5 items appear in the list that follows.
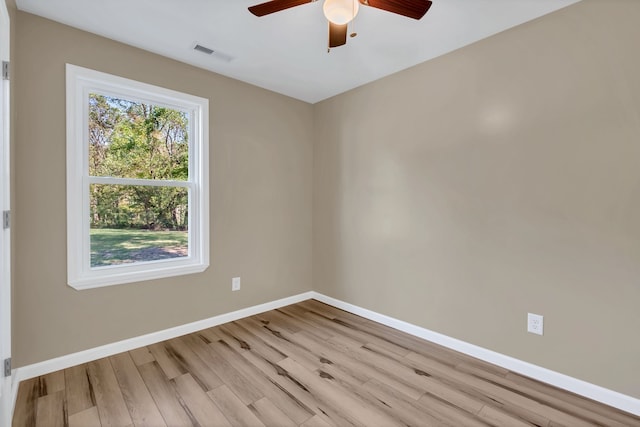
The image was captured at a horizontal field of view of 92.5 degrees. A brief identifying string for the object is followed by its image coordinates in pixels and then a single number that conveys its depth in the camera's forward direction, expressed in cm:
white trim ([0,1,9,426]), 144
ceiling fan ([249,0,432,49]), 156
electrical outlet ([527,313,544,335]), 212
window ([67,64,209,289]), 229
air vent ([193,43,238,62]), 252
